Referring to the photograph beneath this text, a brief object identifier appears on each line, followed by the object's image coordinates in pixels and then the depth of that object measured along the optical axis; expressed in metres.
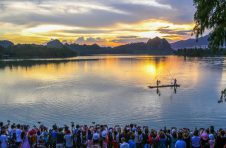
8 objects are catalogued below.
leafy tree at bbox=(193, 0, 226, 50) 13.00
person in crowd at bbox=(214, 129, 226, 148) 15.99
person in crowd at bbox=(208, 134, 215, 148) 17.70
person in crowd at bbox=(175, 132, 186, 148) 15.84
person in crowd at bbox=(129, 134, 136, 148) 17.11
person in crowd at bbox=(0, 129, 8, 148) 17.96
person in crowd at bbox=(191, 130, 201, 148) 17.30
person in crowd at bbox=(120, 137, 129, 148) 14.74
